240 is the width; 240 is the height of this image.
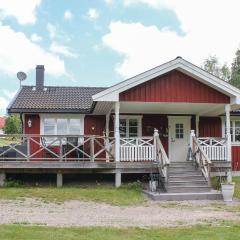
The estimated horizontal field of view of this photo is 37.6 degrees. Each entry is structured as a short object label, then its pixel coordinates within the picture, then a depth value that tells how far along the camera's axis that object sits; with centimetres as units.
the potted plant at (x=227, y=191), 1043
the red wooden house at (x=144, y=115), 1230
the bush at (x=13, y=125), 4670
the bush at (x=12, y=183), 1203
